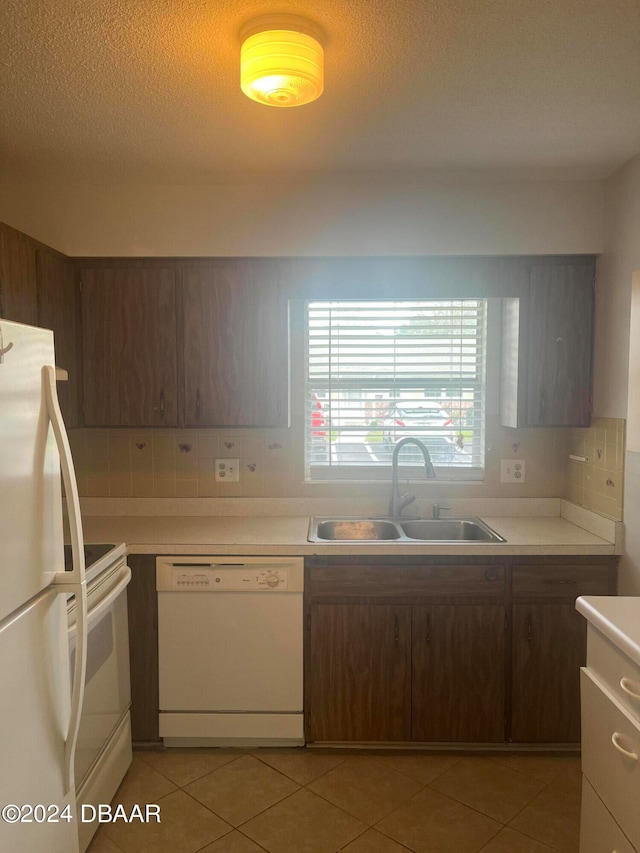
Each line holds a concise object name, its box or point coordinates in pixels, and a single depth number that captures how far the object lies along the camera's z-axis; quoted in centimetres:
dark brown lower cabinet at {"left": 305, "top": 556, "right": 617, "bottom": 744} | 252
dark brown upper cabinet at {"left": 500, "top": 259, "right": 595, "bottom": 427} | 278
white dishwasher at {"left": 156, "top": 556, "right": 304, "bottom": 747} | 251
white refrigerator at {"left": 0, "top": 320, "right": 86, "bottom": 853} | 118
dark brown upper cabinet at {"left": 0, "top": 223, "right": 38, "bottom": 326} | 216
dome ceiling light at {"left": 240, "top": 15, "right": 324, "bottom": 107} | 155
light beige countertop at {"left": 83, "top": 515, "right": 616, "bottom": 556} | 250
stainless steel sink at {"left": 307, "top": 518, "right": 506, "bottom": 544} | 293
